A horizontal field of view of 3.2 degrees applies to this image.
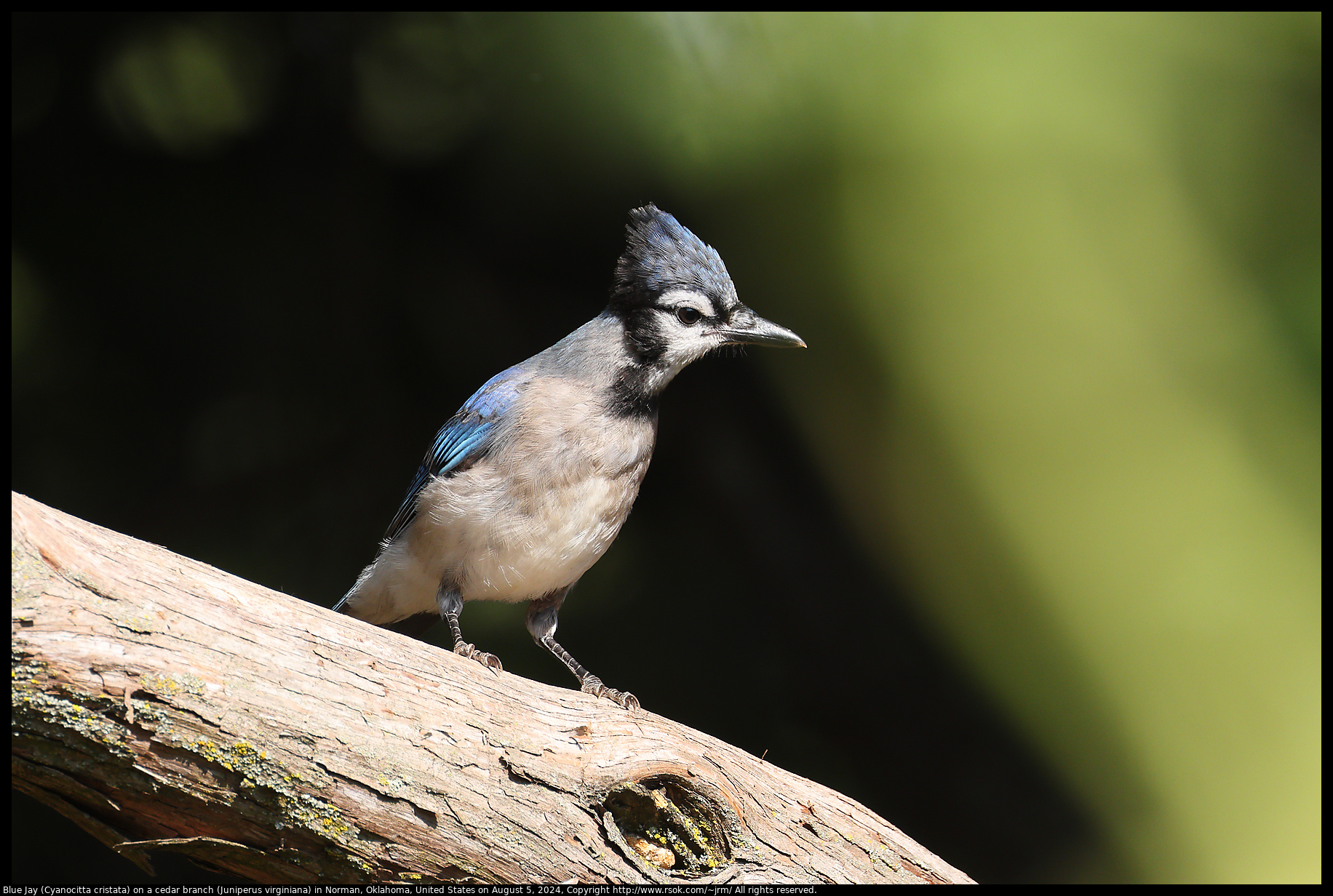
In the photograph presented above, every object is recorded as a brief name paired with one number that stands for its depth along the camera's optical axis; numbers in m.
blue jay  8.12
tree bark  8.01
